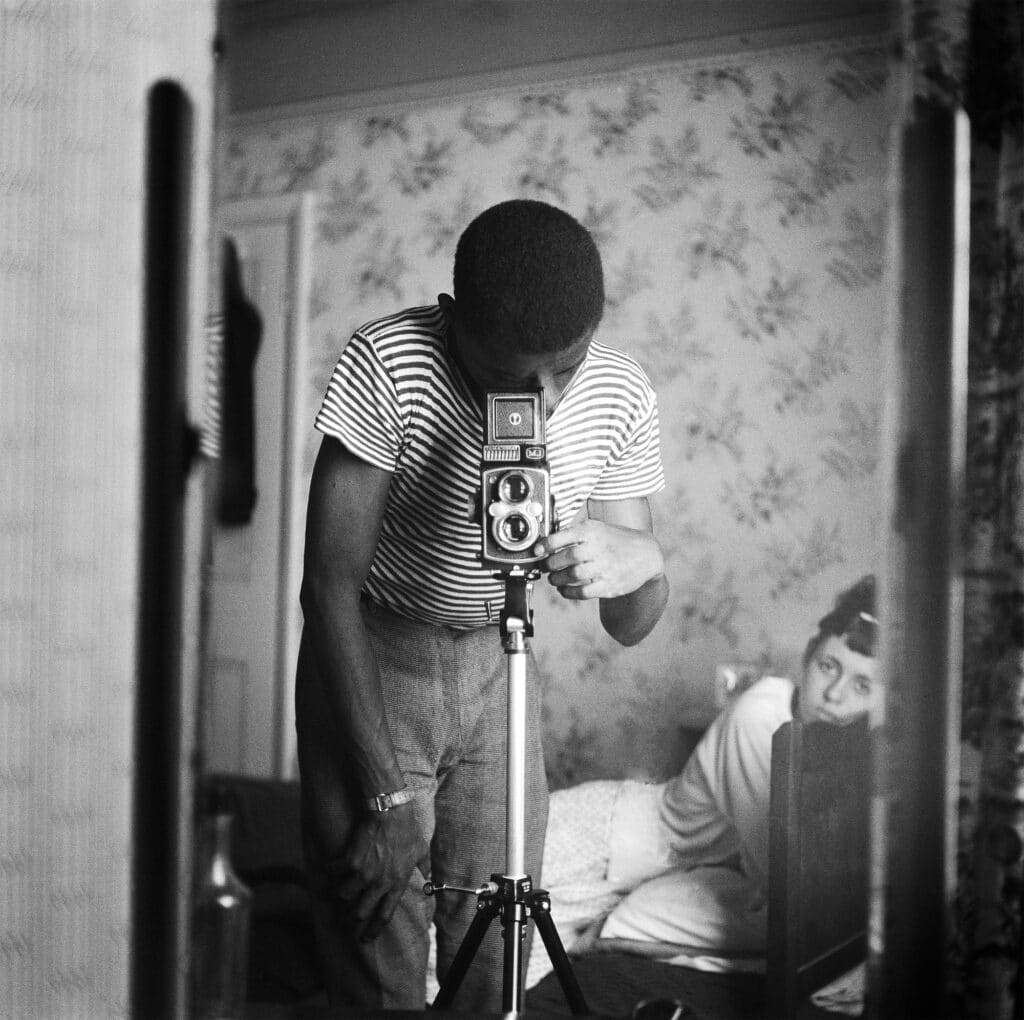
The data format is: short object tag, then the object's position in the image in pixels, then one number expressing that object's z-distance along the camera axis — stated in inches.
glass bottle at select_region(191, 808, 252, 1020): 30.5
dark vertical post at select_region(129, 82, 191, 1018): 27.0
